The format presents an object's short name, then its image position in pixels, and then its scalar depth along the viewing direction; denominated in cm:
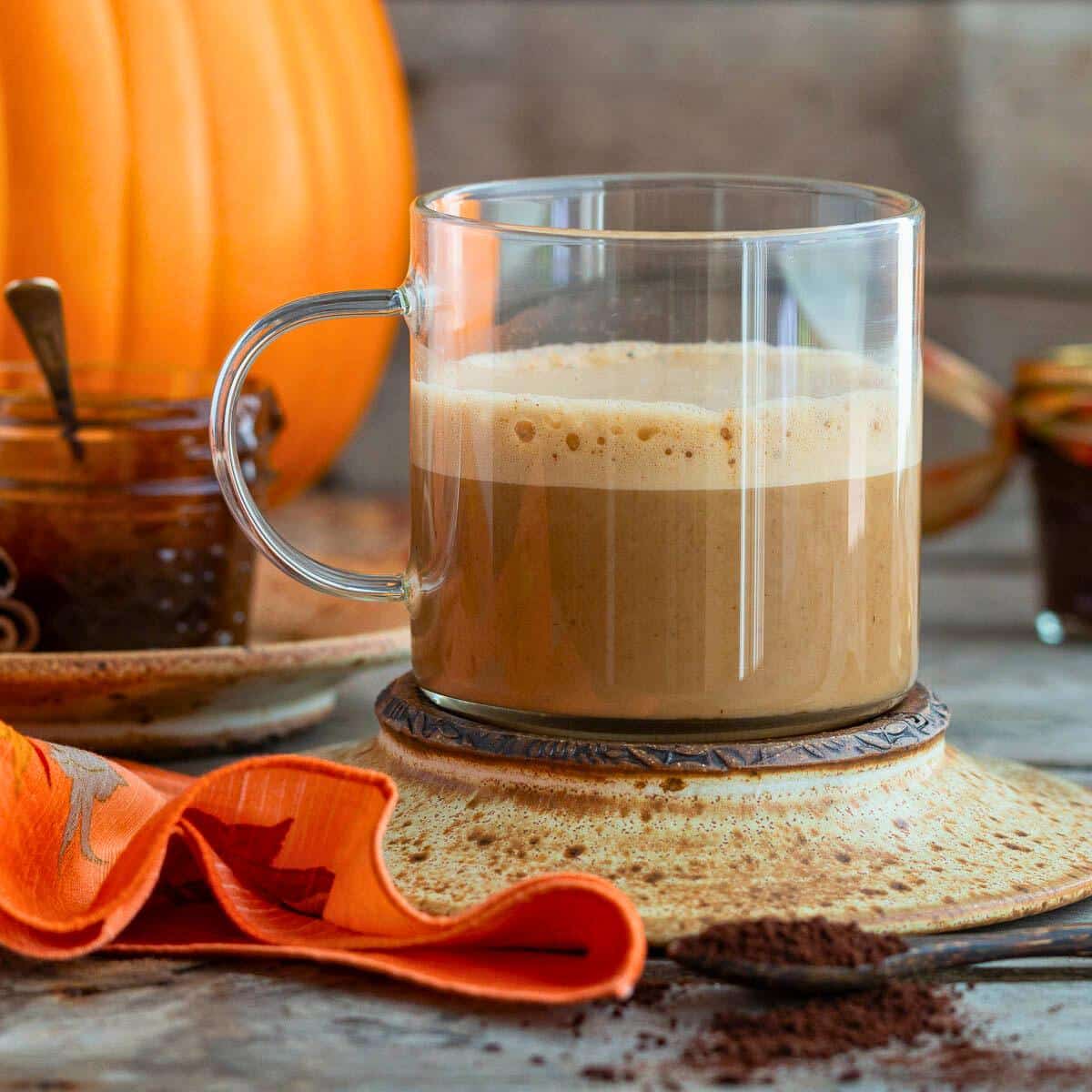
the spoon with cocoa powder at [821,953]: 55
